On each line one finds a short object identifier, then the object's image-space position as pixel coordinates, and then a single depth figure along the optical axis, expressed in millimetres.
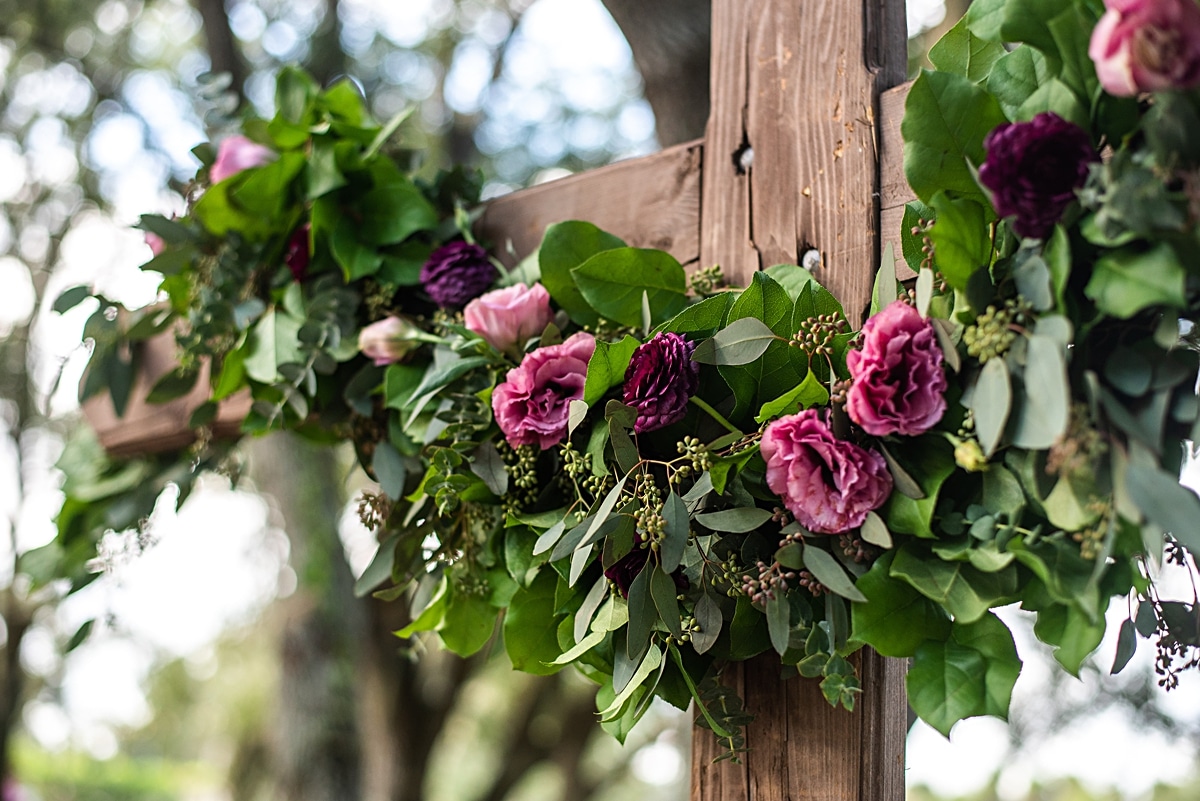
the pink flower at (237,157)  1097
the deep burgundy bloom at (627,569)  701
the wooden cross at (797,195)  733
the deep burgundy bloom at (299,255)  1074
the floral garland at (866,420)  520
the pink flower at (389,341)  962
